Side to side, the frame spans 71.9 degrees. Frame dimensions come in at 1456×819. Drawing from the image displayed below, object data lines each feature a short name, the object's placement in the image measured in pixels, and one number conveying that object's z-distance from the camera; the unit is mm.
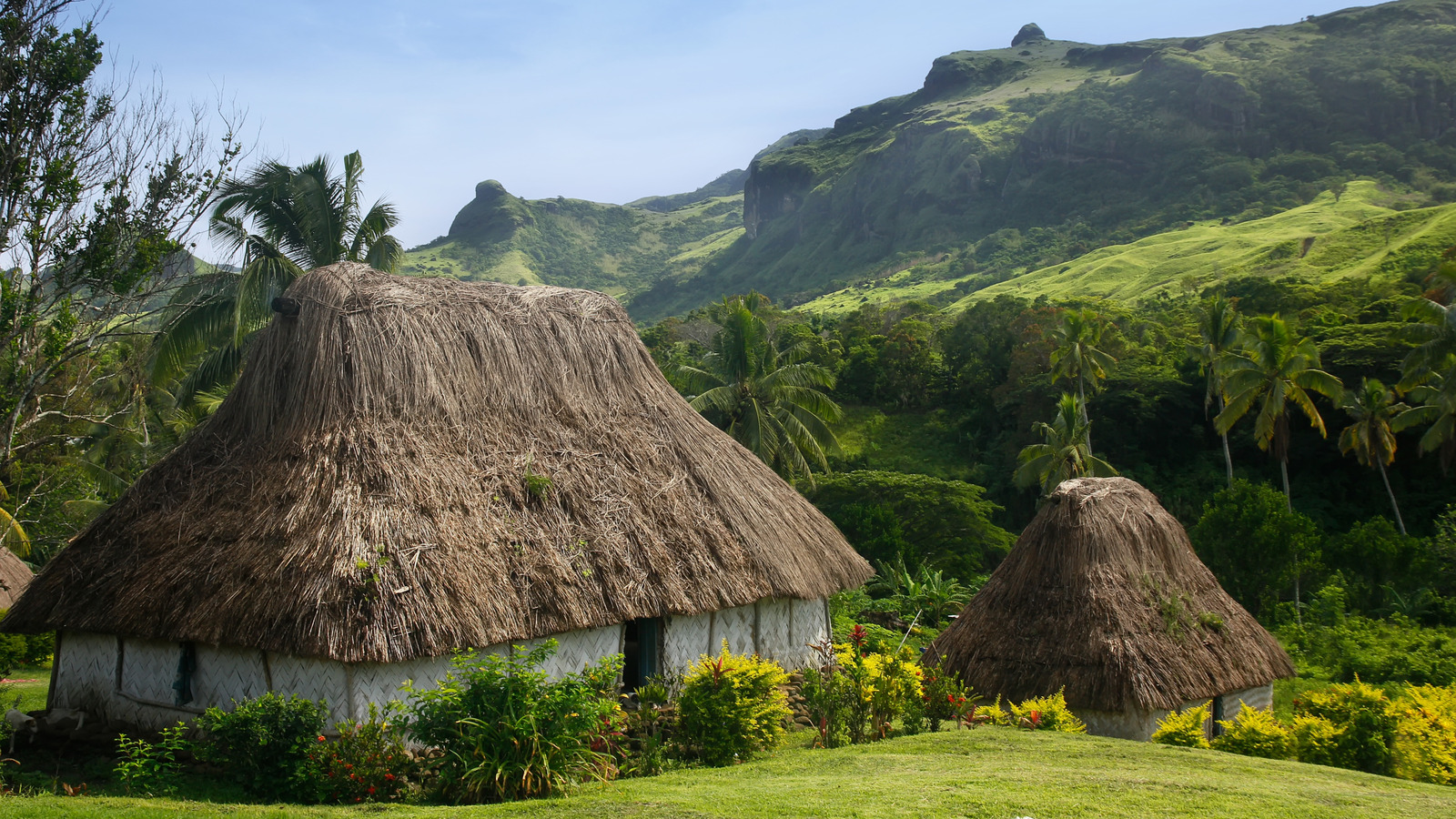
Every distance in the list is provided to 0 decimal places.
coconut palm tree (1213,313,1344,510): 31406
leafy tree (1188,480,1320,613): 25016
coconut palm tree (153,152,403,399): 17234
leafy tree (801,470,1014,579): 31922
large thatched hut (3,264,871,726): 9672
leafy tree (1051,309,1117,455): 35688
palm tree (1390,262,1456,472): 28188
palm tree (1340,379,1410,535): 32938
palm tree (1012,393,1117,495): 31234
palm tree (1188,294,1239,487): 35625
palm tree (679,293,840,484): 26828
